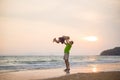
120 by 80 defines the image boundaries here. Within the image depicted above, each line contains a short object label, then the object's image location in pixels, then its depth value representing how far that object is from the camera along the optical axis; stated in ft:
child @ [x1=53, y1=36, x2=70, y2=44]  18.26
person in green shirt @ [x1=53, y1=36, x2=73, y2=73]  18.49
